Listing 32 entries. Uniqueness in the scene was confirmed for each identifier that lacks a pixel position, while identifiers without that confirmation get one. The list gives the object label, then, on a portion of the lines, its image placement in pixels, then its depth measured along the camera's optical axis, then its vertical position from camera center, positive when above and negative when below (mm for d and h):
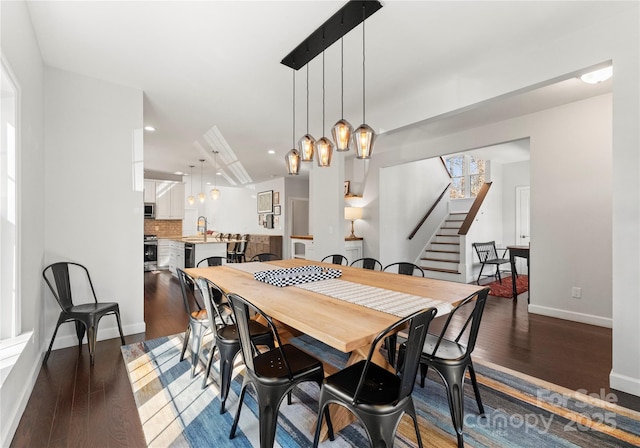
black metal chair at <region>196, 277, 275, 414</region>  1879 -746
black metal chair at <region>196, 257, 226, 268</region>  3678 -453
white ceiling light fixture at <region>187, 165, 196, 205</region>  7254 +637
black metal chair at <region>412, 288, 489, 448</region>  1585 -743
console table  4488 -459
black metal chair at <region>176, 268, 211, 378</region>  2277 -767
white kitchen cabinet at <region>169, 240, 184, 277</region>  6457 -713
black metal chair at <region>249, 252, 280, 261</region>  3937 -436
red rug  4996 -1127
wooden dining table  1272 -445
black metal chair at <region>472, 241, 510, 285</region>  5680 -621
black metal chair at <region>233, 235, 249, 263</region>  6832 -620
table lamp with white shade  5867 +204
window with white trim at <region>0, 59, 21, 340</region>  1868 +52
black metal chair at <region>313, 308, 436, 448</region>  1234 -744
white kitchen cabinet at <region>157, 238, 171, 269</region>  7602 -742
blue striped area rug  1632 -1152
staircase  6051 -624
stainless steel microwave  7641 +338
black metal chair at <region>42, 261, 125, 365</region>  2559 -735
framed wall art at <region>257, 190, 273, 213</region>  9172 +685
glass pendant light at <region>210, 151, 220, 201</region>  6084 +771
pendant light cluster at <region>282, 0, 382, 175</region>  2045 +1400
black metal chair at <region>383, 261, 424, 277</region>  2973 -445
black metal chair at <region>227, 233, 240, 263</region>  6915 -599
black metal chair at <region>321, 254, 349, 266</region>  3888 -463
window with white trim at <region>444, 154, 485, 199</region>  7977 +1300
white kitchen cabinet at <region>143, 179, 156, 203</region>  7777 +850
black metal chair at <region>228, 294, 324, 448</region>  1409 -733
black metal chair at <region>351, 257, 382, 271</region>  3542 -471
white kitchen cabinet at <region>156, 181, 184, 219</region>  7969 +634
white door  6934 +49
